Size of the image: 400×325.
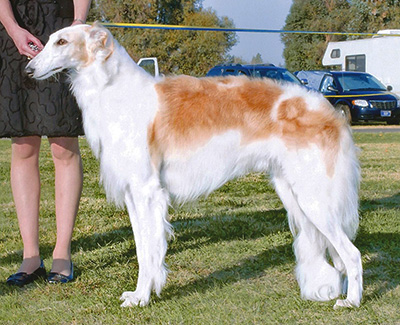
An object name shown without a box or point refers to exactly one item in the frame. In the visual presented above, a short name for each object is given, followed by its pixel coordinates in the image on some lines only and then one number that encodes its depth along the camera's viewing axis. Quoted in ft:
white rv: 72.23
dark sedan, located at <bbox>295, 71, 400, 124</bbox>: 62.95
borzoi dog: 11.27
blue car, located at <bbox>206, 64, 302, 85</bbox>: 55.88
